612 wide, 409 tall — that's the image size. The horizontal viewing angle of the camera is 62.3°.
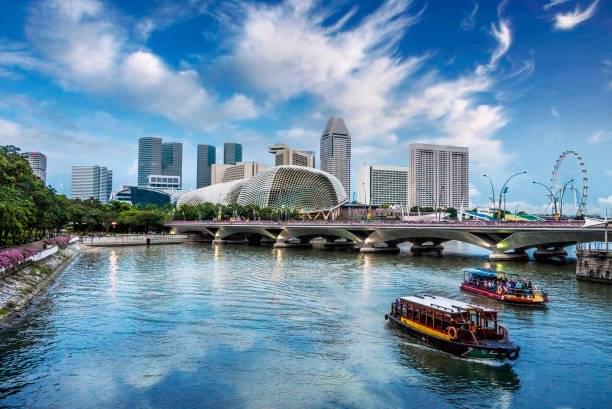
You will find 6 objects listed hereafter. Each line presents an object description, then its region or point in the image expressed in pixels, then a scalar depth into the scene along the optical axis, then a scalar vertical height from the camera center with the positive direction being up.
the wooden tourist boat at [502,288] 43.69 -5.54
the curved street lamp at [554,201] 107.16 +6.17
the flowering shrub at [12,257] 44.57 -3.48
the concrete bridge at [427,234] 74.00 -1.20
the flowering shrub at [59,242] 80.51 -3.57
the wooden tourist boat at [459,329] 27.70 -6.06
